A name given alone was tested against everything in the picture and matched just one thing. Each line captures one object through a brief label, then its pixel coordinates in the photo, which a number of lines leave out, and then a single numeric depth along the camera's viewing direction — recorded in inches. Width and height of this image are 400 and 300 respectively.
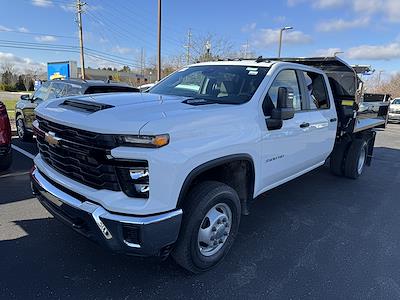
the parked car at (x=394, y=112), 782.5
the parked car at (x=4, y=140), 186.5
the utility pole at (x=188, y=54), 1242.9
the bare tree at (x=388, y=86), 2174.0
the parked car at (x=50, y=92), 275.0
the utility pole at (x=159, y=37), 728.5
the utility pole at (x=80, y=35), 1316.1
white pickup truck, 93.7
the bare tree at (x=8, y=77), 2710.6
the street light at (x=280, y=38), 1089.4
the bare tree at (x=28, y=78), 2603.3
